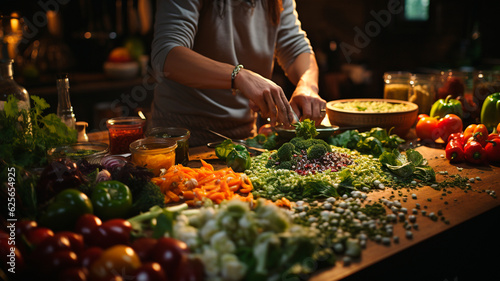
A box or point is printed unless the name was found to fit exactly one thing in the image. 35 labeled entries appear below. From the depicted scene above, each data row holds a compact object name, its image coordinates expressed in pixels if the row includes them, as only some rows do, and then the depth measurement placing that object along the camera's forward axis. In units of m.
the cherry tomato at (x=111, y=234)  1.17
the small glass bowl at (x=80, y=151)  1.76
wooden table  1.24
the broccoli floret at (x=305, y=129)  2.18
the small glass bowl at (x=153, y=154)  1.81
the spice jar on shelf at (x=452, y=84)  3.00
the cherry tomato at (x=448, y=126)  2.50
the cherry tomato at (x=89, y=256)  1.05
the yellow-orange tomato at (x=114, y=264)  1.01
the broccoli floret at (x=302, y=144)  2.07
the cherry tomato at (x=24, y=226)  1.17
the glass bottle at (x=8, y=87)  2.00
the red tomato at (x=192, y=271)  1.01
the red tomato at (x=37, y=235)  1.12
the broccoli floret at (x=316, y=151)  1.96
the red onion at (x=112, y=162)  1.70
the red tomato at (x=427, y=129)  2.53
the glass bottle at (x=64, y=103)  2.10
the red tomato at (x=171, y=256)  1.05
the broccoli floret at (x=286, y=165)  1.95
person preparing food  2.17
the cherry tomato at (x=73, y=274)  0.98
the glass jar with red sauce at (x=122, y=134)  2.07
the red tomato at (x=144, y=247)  1.09
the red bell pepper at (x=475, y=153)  2.11
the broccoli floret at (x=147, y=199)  1.46
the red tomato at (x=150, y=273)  0.98
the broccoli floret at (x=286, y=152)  1.99
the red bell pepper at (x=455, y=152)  2.15
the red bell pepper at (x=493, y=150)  2.12
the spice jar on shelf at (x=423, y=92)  3.02
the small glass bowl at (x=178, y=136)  2.01
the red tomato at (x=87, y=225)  1.19
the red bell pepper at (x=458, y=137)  2.20
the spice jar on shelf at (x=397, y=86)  3.10
